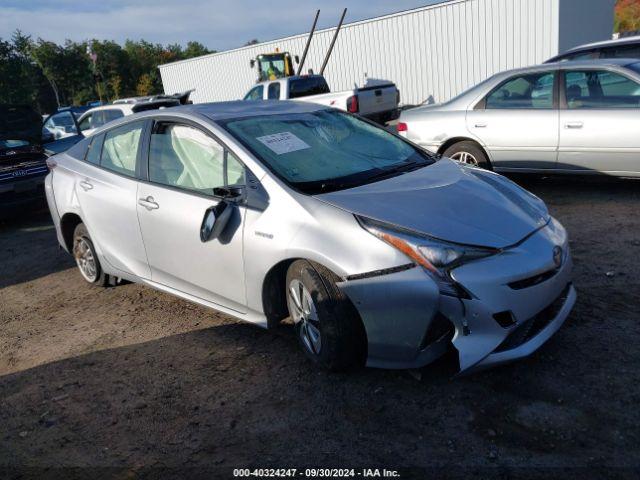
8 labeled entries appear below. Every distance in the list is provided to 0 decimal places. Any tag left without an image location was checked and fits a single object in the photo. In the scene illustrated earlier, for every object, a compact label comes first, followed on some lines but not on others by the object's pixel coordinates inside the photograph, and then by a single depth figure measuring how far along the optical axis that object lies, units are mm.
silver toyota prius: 2875
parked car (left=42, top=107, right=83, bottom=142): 11516
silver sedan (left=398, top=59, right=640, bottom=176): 5930
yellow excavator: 22344
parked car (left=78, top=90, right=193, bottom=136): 11180
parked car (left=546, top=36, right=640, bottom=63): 8172
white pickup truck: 12438
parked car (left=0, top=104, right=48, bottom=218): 8094
